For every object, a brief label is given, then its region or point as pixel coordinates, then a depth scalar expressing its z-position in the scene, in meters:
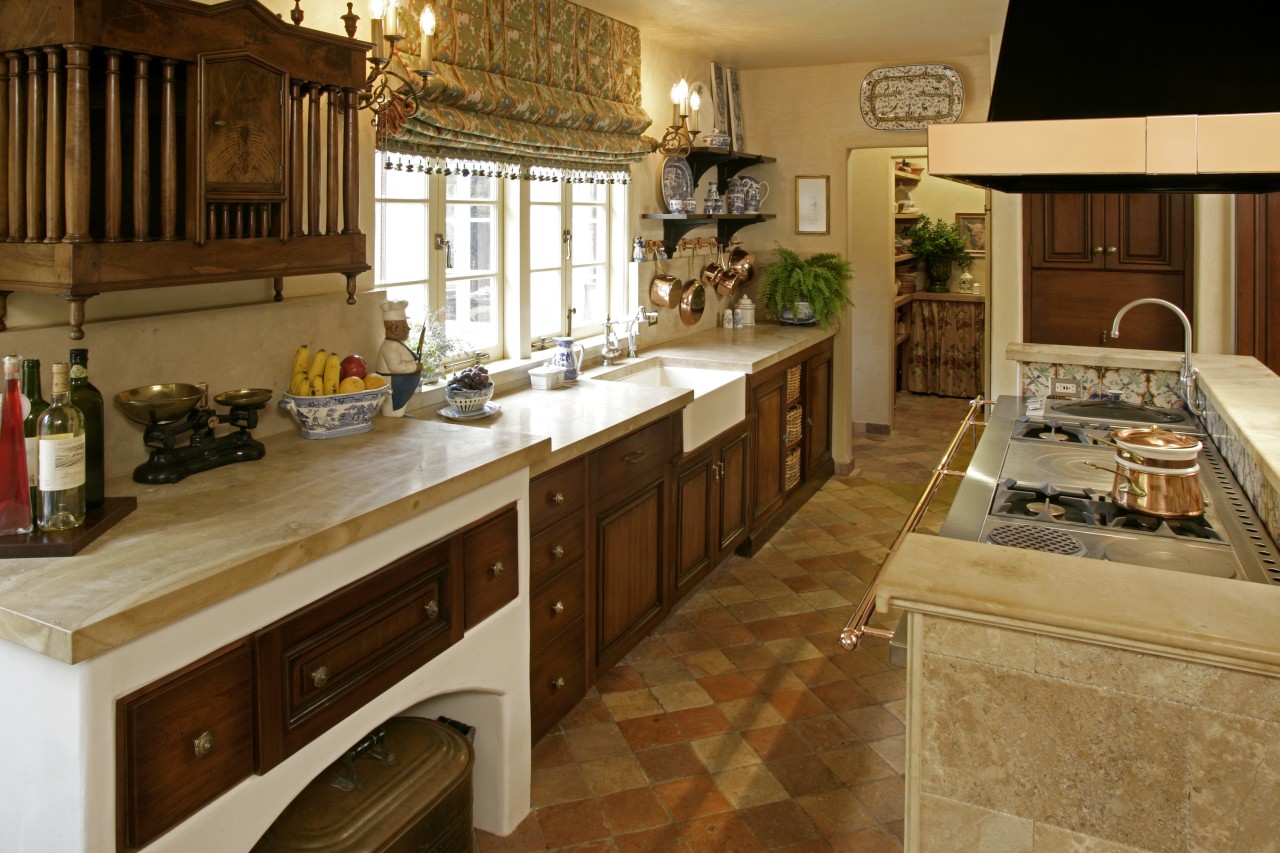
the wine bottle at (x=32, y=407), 1.97
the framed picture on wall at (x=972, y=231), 9.62
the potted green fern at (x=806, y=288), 5.90
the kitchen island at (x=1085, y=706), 1.52
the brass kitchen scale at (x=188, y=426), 2.32
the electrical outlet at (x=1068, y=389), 4.14
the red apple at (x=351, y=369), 2.97
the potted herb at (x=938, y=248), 9.28
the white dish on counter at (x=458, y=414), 3.38
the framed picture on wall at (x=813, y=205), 6.17
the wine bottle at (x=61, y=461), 1.87
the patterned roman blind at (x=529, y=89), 3.33
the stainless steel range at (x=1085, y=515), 2.25
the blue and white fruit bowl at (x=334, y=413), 2.78
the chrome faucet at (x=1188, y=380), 3.51
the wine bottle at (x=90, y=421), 2.04
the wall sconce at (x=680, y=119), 4.38
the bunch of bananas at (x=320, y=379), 2.84
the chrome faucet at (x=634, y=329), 4.86
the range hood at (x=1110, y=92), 2.01
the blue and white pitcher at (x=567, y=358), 4.12
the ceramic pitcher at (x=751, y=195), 6.06
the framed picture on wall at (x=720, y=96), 5.80
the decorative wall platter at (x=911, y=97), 5.75
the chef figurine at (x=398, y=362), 3.11
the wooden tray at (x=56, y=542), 1.81
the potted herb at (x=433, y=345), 3.44
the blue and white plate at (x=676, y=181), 5.31
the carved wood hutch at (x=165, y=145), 1.98
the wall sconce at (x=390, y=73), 2.58
